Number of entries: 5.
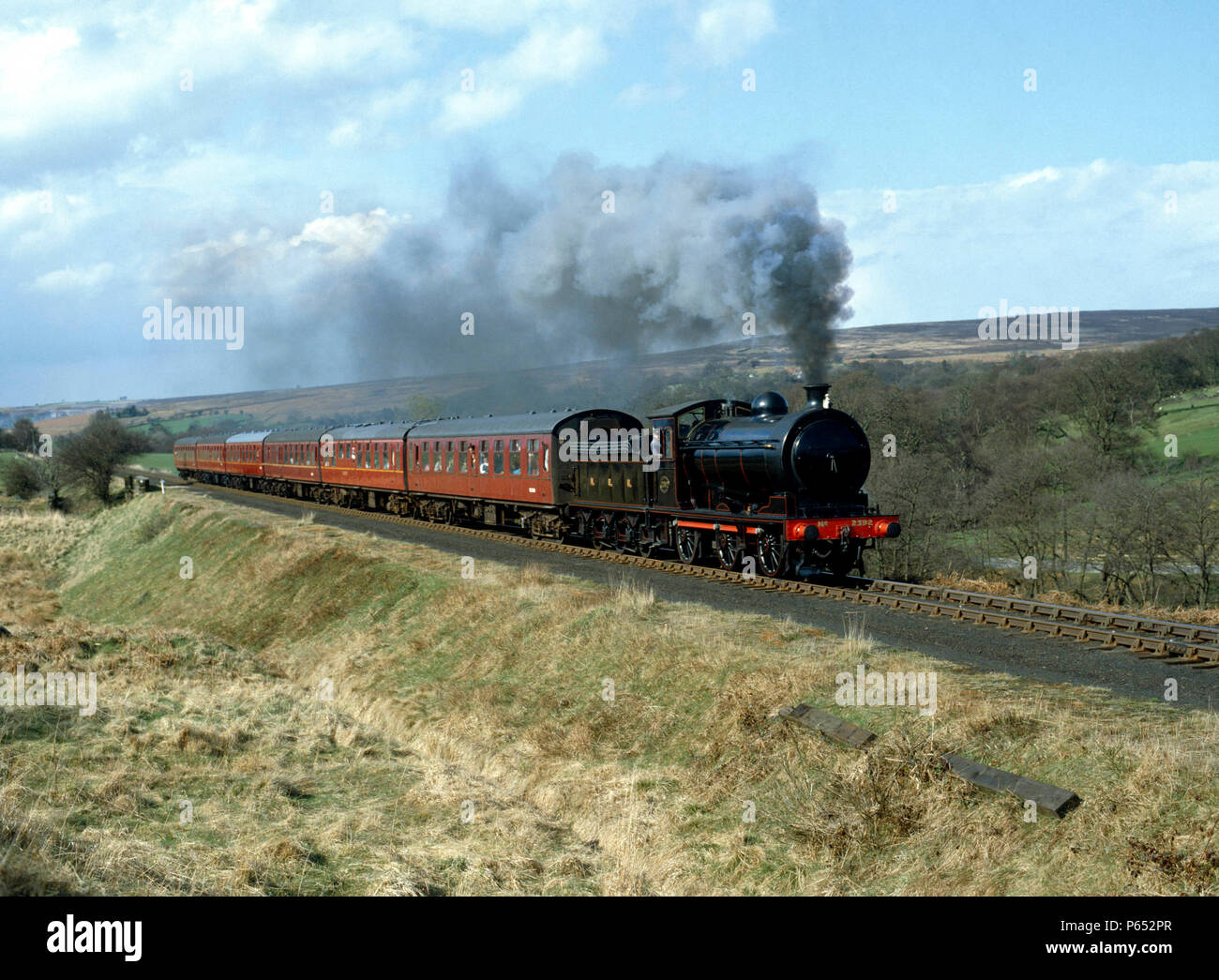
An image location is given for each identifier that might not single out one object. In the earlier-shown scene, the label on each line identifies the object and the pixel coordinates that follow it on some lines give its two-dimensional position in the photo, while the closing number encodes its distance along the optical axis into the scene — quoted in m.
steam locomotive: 19.23
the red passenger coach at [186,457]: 74.81
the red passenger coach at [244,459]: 58.84
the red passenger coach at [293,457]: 48.72
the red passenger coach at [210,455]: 67.44
